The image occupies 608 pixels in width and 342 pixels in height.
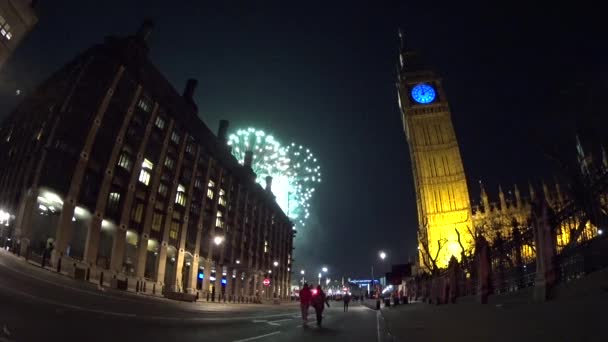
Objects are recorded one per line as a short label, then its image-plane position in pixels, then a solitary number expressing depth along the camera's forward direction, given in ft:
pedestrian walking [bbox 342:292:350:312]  106.73
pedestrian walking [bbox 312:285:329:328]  49.29
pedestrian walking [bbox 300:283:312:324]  50.90
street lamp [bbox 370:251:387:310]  170.45
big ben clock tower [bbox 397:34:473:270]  235.20
